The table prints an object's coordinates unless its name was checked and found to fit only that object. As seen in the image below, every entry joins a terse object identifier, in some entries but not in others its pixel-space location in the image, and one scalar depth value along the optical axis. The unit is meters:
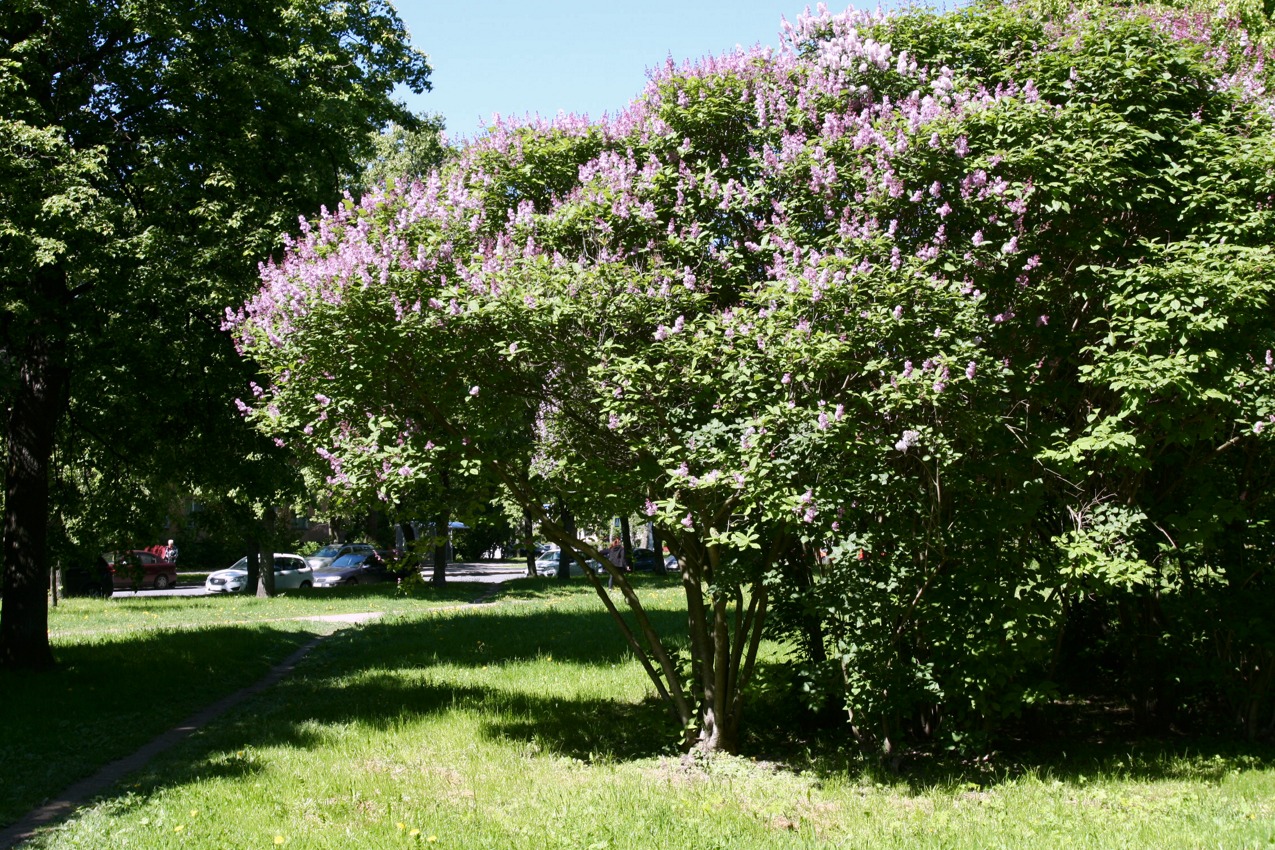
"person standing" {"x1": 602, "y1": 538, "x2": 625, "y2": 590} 29.88
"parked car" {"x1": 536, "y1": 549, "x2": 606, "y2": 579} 46.13
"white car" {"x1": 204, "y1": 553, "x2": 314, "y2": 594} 31.89
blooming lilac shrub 6.47
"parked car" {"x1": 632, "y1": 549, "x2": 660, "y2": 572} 44.28
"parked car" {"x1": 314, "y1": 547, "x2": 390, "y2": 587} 34.09
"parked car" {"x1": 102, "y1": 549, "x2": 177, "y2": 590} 36.47
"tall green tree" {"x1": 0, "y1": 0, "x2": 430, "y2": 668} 10.88
